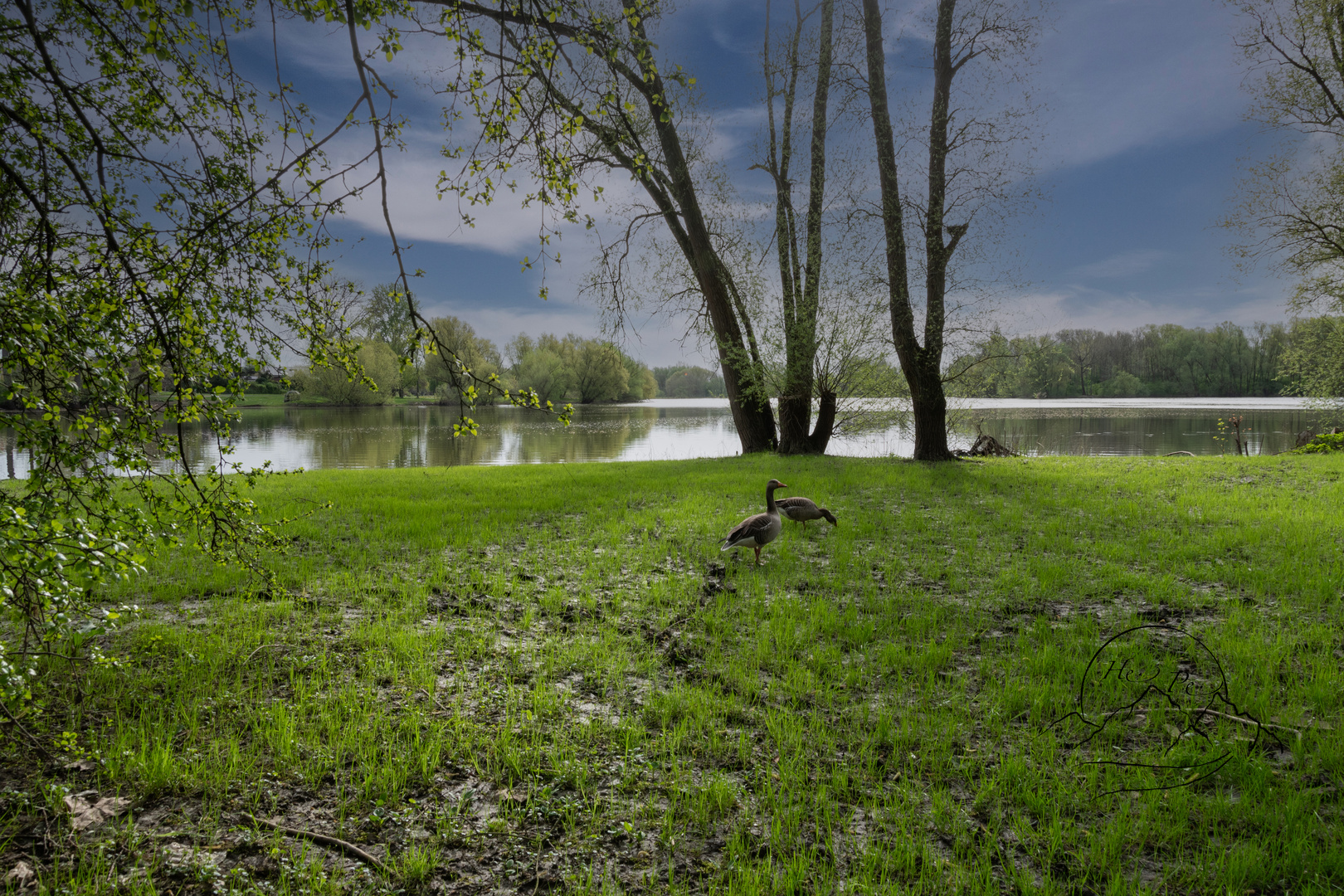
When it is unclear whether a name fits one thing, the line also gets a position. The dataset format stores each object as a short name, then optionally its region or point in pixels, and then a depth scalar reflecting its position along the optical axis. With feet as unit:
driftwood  72.64
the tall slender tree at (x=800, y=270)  62.08
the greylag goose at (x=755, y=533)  22.65
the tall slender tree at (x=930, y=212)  51.98
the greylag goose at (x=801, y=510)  27.71
